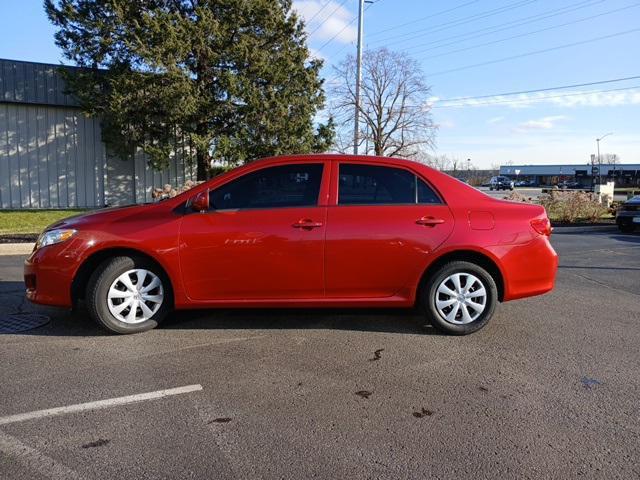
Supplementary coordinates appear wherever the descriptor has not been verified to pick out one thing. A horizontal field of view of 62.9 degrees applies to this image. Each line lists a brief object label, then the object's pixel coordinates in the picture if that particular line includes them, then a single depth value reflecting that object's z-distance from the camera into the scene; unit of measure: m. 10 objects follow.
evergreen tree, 18.89
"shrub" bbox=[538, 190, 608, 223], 19.72
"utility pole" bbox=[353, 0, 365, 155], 25.62
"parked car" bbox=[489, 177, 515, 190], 72.44
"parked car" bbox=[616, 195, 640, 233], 16.39
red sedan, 4.84
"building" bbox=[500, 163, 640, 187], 97.31
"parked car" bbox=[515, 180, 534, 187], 97.43
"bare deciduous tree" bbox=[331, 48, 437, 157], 41.84
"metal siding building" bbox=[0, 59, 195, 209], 19.98
